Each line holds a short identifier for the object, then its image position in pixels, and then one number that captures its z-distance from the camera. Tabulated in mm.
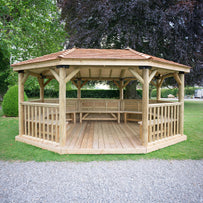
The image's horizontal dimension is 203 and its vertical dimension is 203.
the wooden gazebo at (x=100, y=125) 4270
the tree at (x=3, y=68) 12815
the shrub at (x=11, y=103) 9664
